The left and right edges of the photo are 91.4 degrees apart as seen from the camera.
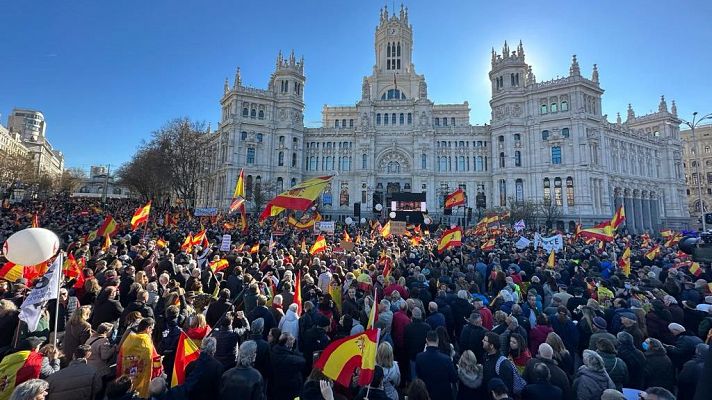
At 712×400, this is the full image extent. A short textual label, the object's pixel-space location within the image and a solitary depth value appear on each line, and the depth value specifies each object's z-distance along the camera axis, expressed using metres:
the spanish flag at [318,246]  16.17
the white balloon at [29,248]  6.07
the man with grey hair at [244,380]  4.57
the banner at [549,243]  20.55
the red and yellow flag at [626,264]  14.32
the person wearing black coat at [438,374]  5.36
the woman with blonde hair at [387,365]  5.05
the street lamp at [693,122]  31.16
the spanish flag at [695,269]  13.66
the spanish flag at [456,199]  25.97
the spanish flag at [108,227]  15.48
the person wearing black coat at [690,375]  5.17
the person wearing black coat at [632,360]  5.81
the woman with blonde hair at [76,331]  5.68
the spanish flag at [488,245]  22.14
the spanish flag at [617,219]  21.45
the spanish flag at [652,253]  19.36
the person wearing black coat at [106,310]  7.03
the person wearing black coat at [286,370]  5.46
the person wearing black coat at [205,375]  4.79
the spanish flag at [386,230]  25.82
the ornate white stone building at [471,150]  56.03
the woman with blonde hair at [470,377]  5.29
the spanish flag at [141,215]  16.88
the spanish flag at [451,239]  17.88
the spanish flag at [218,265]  12.09
